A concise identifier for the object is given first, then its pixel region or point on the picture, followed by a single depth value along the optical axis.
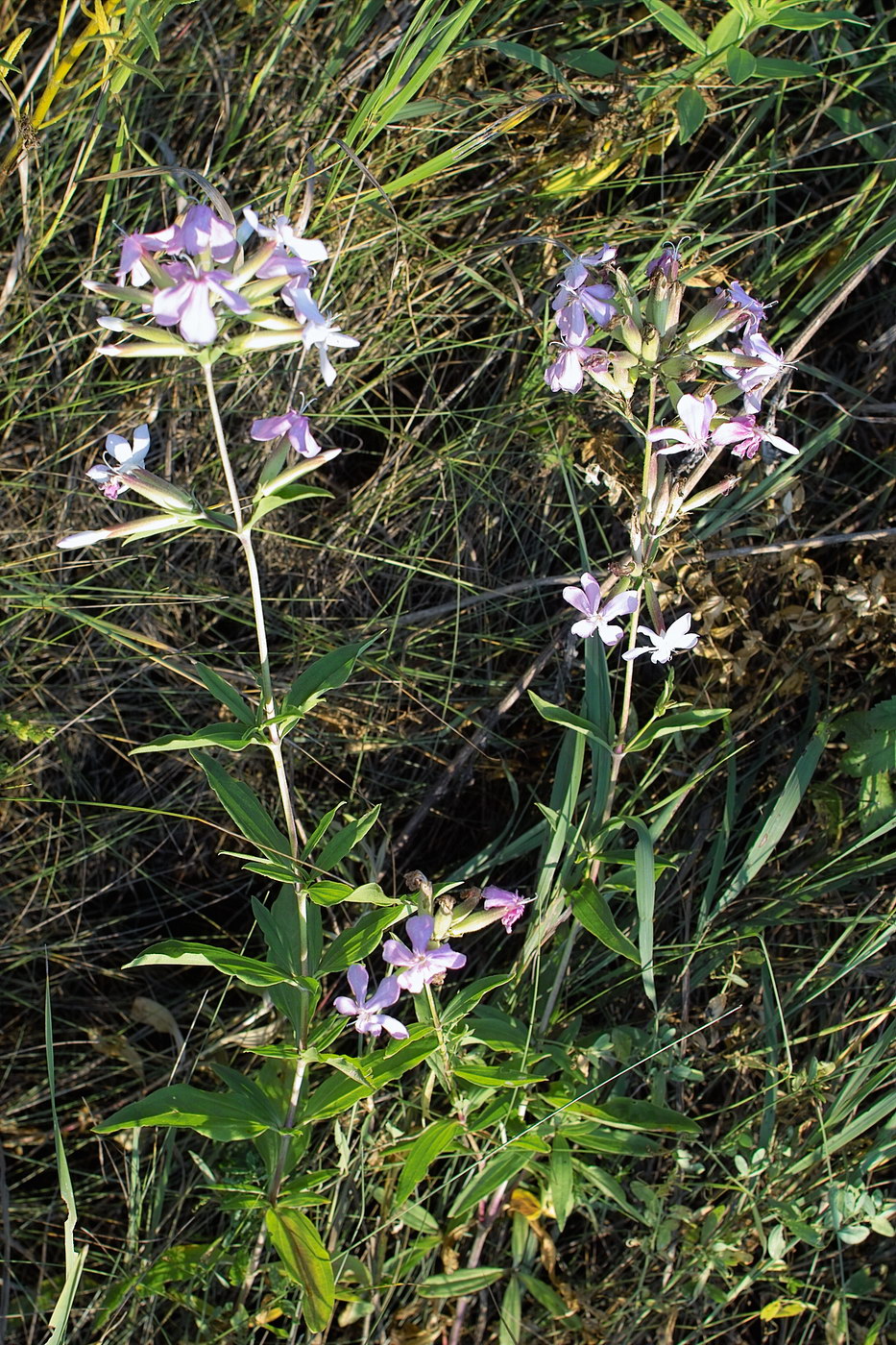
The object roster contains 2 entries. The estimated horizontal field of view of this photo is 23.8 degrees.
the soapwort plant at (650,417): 0.76
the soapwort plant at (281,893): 0.70
